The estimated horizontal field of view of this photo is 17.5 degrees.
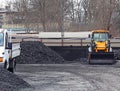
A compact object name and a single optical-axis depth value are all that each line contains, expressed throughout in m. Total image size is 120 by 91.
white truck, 18.34
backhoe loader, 30.67
